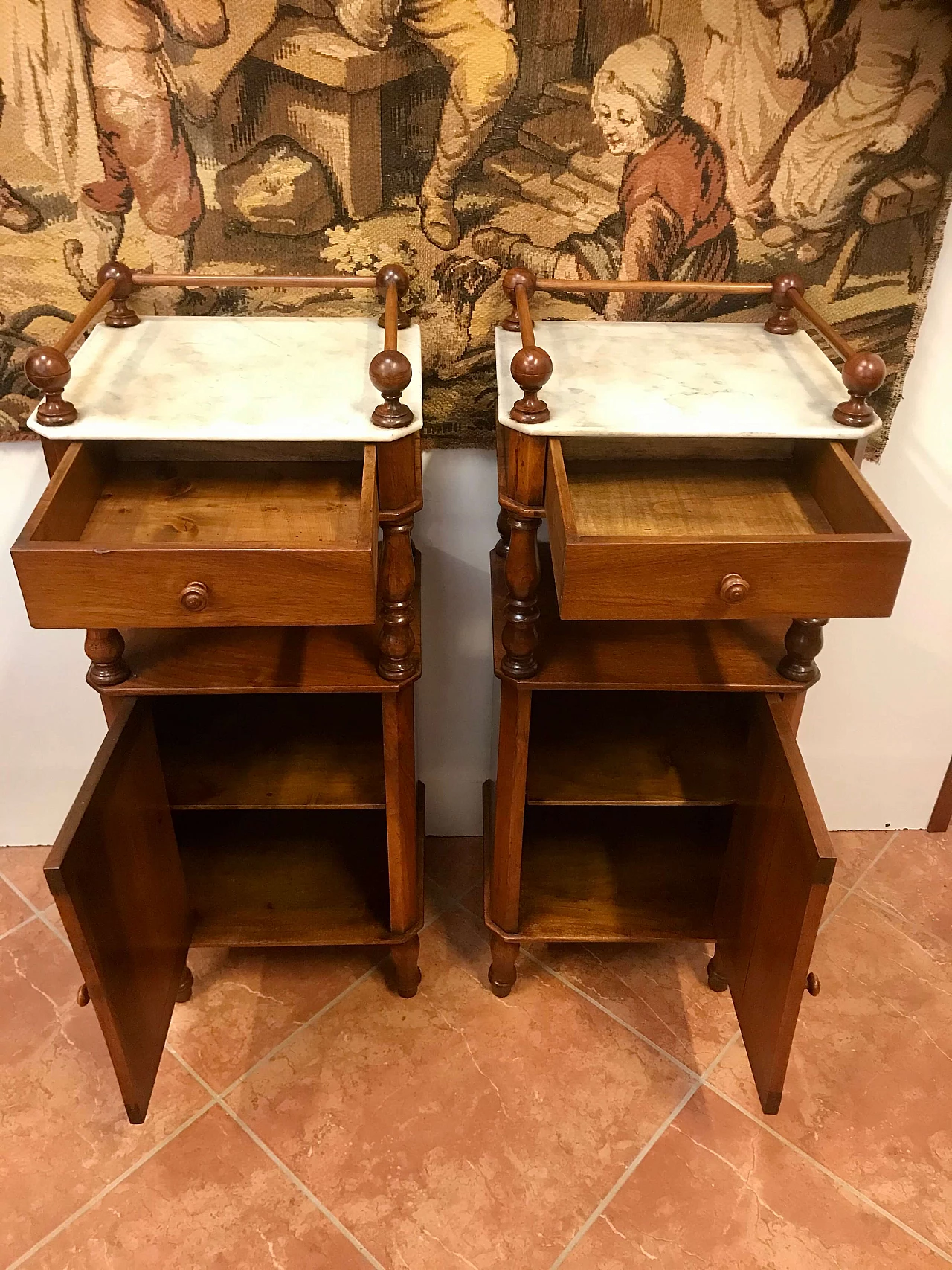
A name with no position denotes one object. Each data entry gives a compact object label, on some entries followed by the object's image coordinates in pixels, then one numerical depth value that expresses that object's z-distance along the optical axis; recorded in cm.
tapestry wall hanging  115
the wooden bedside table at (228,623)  100
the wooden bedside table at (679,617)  102
